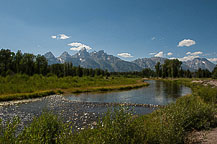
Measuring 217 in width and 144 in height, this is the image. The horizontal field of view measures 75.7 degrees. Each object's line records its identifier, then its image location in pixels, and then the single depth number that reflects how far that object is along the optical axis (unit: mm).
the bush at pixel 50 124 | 6730
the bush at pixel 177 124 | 6195
